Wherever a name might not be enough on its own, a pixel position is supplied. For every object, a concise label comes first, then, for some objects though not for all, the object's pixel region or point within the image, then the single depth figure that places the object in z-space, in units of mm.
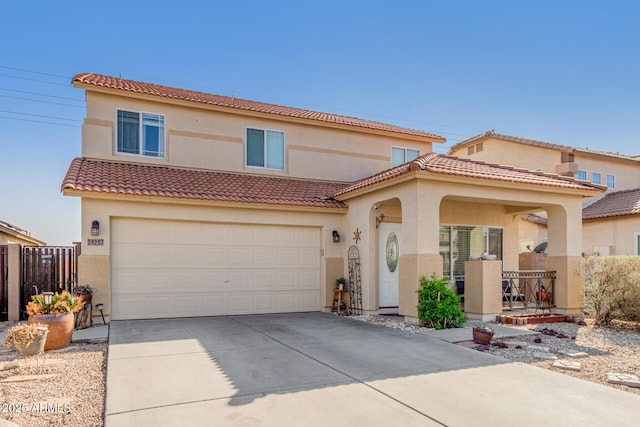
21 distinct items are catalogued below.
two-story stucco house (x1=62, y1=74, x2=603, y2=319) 10781
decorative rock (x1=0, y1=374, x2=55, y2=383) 5982
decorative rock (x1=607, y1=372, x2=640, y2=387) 6005
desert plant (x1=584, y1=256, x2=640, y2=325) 10516
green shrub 9906
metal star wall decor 12750
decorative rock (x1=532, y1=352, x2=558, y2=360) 7453
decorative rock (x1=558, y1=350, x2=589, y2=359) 7594
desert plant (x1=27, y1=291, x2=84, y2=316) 8305
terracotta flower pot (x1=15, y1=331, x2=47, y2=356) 6797
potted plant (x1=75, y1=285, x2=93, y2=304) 10343
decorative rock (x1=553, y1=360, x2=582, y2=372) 6705
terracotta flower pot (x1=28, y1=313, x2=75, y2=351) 8016
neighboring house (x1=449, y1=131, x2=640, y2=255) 18719
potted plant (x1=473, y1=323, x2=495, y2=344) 8375
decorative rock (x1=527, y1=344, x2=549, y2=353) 8016
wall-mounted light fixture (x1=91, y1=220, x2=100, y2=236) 10734
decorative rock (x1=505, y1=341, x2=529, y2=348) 8320
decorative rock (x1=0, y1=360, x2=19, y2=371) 6556
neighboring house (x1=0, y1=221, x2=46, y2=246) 17125
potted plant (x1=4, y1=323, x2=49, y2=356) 6719
